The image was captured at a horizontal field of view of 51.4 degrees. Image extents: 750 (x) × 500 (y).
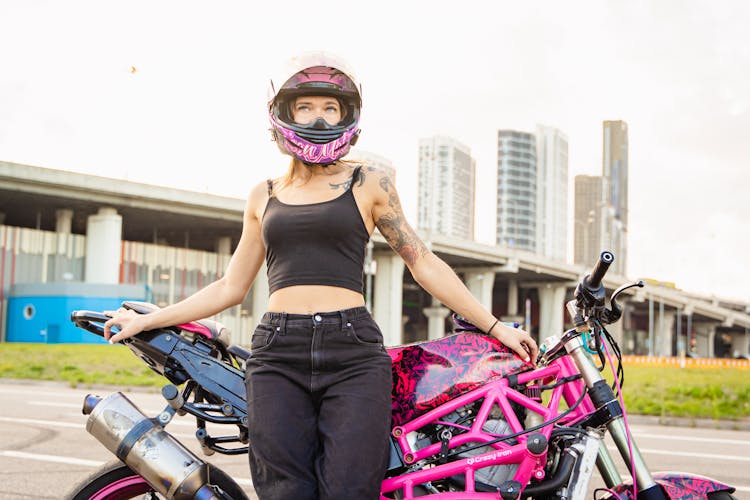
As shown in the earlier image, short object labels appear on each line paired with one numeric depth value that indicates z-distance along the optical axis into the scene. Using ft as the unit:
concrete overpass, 136.46
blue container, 136.36
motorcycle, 9.25
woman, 9.06
